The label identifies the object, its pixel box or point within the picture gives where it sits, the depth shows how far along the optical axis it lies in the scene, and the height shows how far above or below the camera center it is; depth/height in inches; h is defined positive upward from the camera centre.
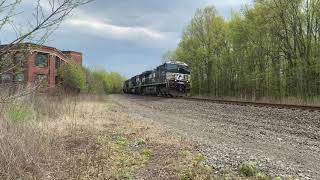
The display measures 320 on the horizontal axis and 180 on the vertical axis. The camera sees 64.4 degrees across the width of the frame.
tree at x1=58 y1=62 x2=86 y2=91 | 1079.0 +72.6
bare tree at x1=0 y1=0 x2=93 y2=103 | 99.1 +18.0
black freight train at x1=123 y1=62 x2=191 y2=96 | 950.8 +46.7
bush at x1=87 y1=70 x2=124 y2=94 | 2927.7 +122.0
